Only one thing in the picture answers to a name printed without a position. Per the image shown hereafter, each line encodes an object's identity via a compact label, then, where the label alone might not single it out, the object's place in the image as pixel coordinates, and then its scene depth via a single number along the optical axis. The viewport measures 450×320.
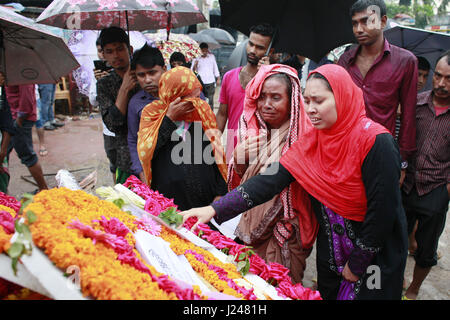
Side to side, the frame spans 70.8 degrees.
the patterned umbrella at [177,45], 5.81
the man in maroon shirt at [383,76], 2.51
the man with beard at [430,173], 2.54
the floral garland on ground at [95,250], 0.94
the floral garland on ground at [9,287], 0.98
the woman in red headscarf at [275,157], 1.92
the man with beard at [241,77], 3.01
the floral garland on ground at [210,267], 1.25
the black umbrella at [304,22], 3.12
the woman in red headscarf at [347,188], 1.53
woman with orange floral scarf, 2.27
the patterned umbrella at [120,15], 2.47
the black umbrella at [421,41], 3.93
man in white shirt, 8.55
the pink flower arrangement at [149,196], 1.68
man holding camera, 2.73
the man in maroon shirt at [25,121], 4.26
